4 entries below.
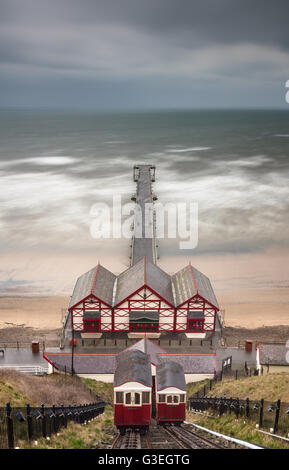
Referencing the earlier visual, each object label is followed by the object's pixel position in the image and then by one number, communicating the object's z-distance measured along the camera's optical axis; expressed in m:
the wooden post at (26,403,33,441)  14.81
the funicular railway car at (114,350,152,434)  21.25
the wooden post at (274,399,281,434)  16.87
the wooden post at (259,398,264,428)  17.82
